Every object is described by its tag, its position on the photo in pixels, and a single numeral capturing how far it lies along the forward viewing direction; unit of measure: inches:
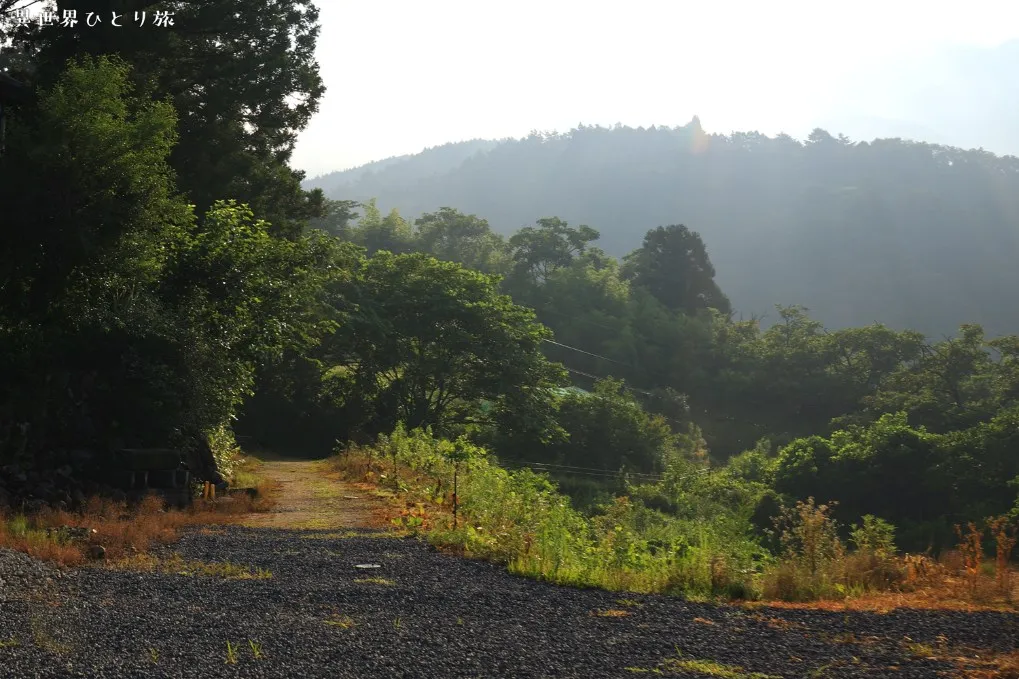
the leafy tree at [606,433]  1753.2
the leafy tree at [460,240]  3528.5
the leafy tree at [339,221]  3181.6
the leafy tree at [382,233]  3287.4
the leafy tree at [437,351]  1428.4
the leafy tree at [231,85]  800.3
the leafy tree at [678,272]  3351.4
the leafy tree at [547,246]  3378.4
